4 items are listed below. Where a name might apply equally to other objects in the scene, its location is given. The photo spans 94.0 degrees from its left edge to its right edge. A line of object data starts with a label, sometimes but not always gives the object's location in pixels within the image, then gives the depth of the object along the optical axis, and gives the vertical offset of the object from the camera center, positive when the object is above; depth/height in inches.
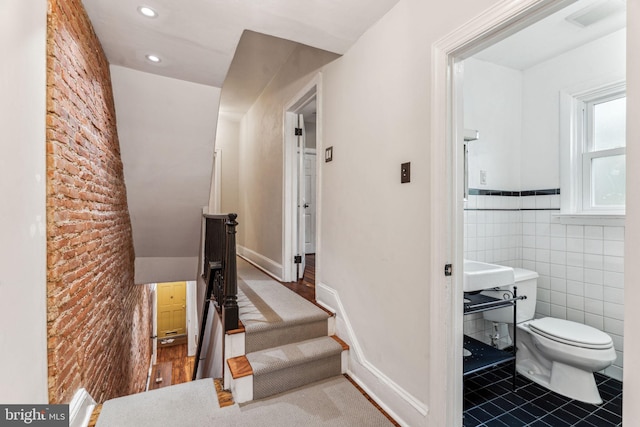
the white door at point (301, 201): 134.5 +5.2
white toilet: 80.9 -38.6
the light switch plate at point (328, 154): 97.6 +19.5
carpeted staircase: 76.1 -39.0
